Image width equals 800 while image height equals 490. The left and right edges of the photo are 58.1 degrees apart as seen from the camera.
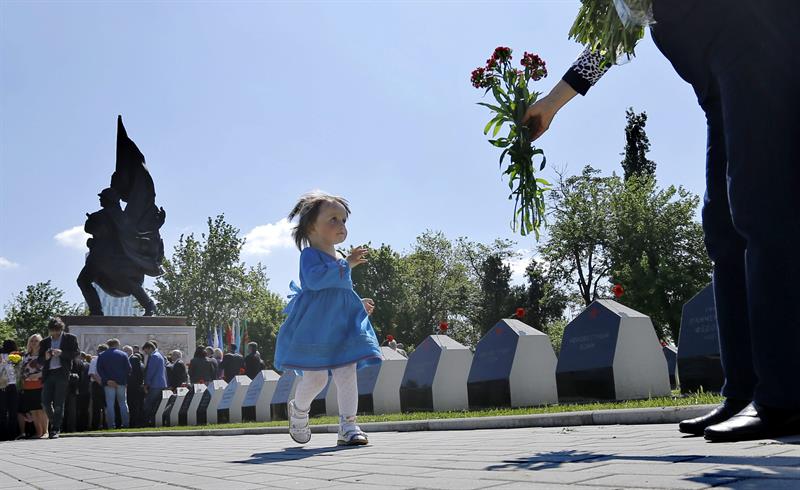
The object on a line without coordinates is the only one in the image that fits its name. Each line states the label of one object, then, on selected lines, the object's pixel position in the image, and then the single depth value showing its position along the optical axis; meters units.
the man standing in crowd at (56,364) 14.27
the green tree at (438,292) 71.19
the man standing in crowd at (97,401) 19.28
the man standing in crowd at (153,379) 18.92
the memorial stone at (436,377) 12.12
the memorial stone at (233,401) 17.98
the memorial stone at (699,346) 8.31
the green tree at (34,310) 66.62
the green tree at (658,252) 44.34
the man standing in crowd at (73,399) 17.98
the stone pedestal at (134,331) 26.73
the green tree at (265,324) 81.88
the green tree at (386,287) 71.19
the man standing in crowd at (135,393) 19.48
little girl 5.97
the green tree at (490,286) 65.69
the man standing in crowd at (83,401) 18.73
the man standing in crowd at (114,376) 17.55
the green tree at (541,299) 56.06
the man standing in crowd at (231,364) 23.17
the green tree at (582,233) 52.03
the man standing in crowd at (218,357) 24.04
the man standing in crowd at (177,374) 22.56
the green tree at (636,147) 59.97
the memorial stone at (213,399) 18.69
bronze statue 29.06
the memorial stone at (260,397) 16.92
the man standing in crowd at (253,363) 22.30
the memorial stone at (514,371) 10.56
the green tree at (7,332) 71.81
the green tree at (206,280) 65.50
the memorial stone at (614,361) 9.27
